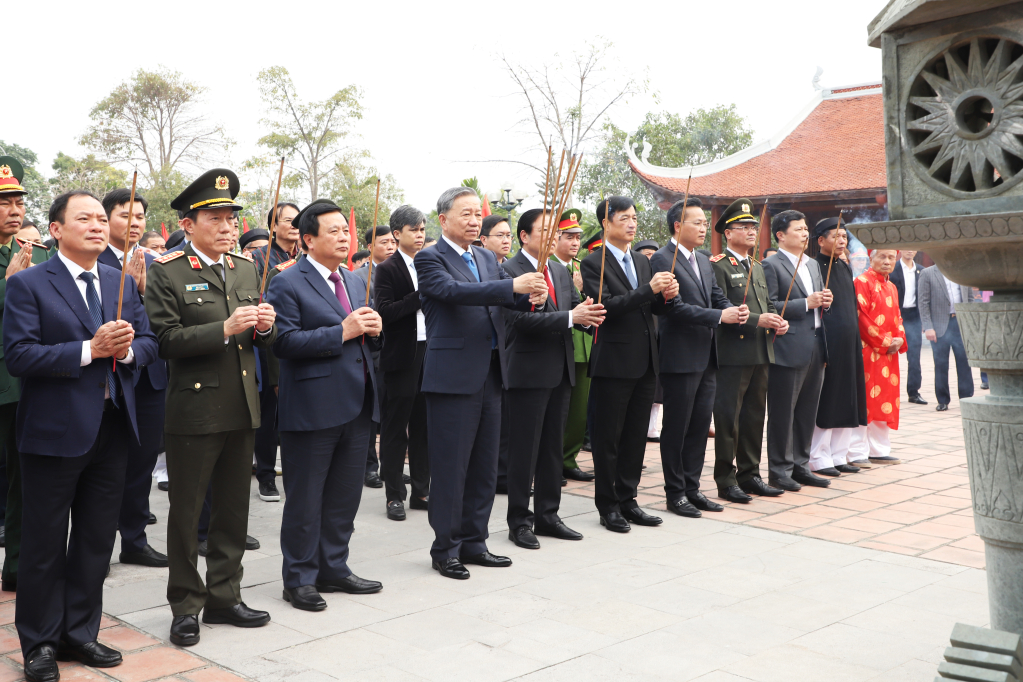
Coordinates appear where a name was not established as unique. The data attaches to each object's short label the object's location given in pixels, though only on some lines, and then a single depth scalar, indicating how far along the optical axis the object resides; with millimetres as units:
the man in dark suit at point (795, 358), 5867
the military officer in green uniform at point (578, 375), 6020
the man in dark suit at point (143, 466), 4254
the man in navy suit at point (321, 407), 3641
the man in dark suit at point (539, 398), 4438
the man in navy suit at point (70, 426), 2949
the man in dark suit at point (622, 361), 4816
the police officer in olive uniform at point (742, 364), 5574
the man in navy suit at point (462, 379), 4070
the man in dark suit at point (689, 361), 5094
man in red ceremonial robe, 6684
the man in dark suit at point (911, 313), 10180
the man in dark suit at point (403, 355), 5422
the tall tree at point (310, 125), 28938
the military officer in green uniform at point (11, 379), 3758
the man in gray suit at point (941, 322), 9656
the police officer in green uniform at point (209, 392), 3271
